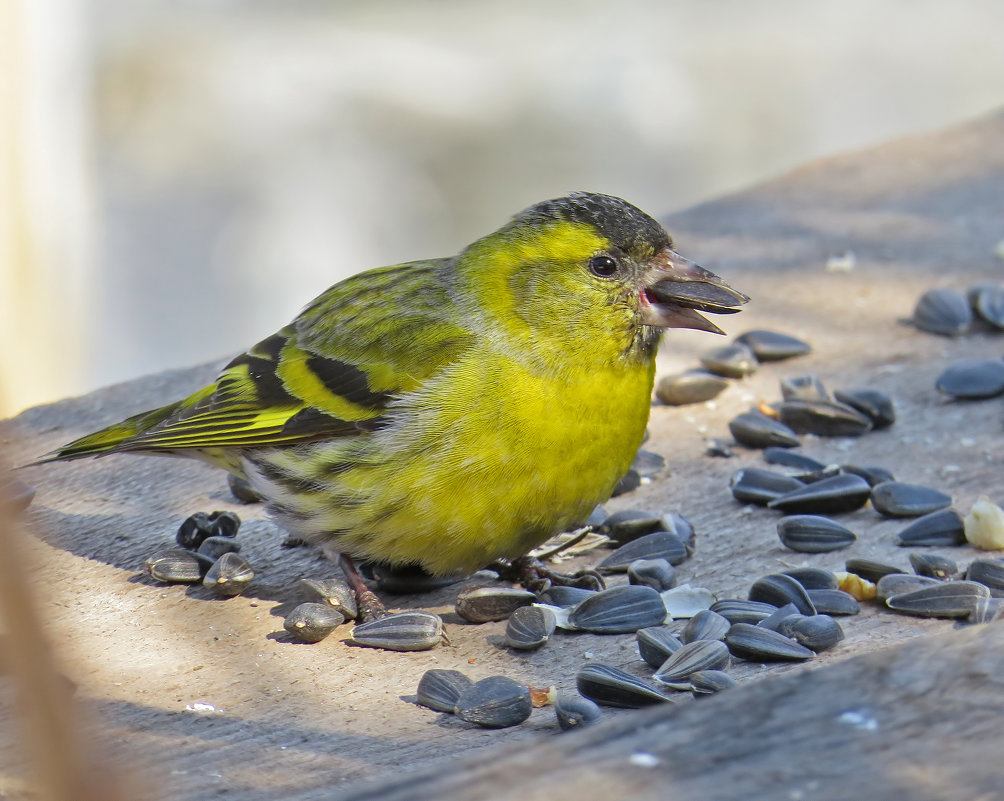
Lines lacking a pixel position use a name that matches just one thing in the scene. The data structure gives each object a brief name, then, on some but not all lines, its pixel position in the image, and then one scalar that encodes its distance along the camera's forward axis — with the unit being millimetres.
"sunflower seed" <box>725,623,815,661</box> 5109
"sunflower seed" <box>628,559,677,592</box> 6043
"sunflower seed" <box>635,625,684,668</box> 5156
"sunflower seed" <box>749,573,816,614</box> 5594
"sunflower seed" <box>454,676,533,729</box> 4672
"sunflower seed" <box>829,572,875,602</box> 5773
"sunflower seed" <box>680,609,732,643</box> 5277
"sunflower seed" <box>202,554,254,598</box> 5820
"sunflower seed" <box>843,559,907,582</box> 5914
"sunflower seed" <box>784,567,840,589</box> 5820
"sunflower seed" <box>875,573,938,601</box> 5613
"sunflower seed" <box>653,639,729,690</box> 4941
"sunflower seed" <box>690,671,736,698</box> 4793
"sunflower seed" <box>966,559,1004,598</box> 5707
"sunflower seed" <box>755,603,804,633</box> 5328
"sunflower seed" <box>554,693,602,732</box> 4527
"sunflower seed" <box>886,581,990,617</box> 5402
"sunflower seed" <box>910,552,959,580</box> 5871
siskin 5836
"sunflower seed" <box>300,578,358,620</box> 5773
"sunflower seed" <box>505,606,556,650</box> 5473
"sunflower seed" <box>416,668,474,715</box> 4805
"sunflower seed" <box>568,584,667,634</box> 5621
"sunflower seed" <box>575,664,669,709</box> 4797
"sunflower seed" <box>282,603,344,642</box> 5457
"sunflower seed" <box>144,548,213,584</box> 5906
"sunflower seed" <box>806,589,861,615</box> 5625
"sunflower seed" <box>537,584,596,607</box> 5898
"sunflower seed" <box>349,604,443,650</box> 5496
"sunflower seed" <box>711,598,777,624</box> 5484
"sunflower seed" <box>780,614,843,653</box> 5180
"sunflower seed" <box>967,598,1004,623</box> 5270
